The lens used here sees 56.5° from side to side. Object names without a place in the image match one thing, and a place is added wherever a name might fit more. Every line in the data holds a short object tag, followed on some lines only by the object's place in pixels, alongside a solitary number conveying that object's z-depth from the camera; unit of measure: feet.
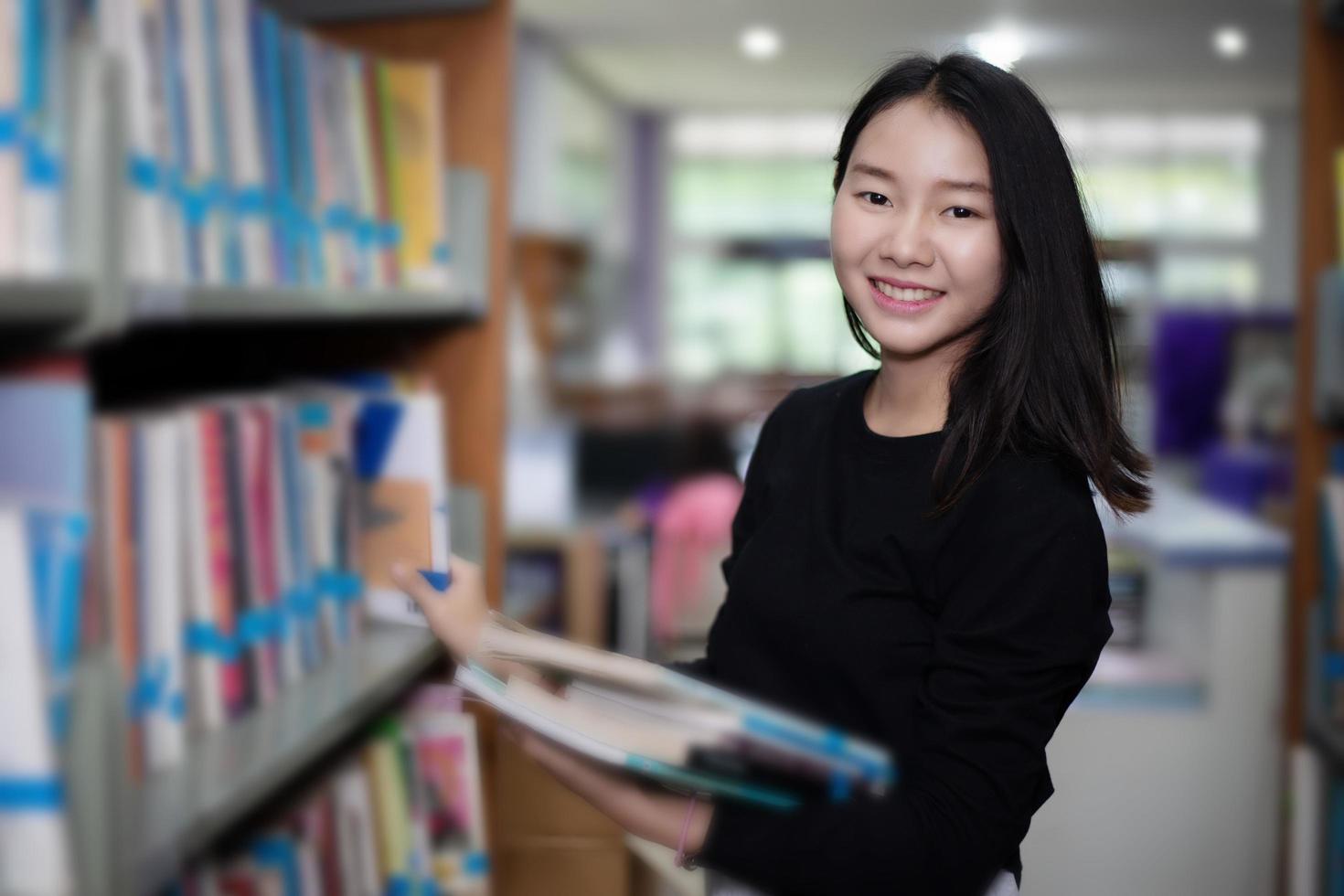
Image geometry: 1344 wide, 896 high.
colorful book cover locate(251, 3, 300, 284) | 4.55
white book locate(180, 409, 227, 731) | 3.95
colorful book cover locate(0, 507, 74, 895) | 2.72
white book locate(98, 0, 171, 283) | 3.60
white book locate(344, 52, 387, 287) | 5.35
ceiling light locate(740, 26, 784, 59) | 22.53
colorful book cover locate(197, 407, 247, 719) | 4.07
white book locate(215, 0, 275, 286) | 4.30
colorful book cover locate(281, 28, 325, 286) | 4.79
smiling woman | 2.97
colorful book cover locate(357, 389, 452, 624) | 5.30
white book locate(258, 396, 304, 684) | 4.55
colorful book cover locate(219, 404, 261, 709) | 4.23
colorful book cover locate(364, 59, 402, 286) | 5.56
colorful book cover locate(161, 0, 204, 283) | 3.87
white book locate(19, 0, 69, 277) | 3.00
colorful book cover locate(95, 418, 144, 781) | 3.57
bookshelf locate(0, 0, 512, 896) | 2.95
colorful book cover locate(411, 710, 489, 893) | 5.67
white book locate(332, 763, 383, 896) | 5.06
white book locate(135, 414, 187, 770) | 3.74
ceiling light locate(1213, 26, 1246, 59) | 22.06
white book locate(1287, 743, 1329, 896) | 7.28
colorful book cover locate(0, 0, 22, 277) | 2.98
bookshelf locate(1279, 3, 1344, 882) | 7.36
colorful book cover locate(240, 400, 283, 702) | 4.34
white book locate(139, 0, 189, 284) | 3.70
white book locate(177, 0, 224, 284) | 3.98
